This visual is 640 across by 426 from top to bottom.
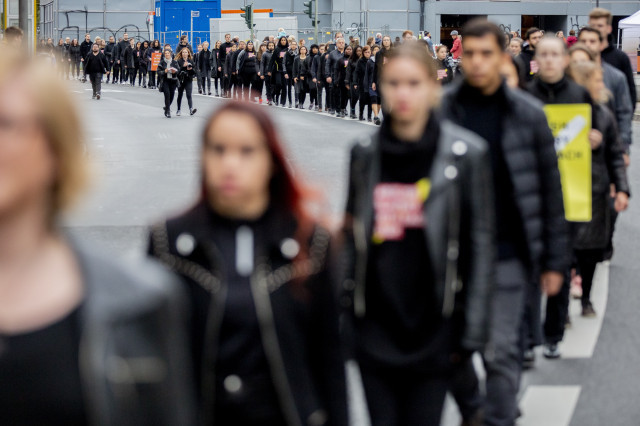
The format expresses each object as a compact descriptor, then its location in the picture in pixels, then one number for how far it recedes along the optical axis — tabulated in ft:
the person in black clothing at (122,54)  164.14
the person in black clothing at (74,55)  167.32
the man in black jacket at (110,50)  167.22
